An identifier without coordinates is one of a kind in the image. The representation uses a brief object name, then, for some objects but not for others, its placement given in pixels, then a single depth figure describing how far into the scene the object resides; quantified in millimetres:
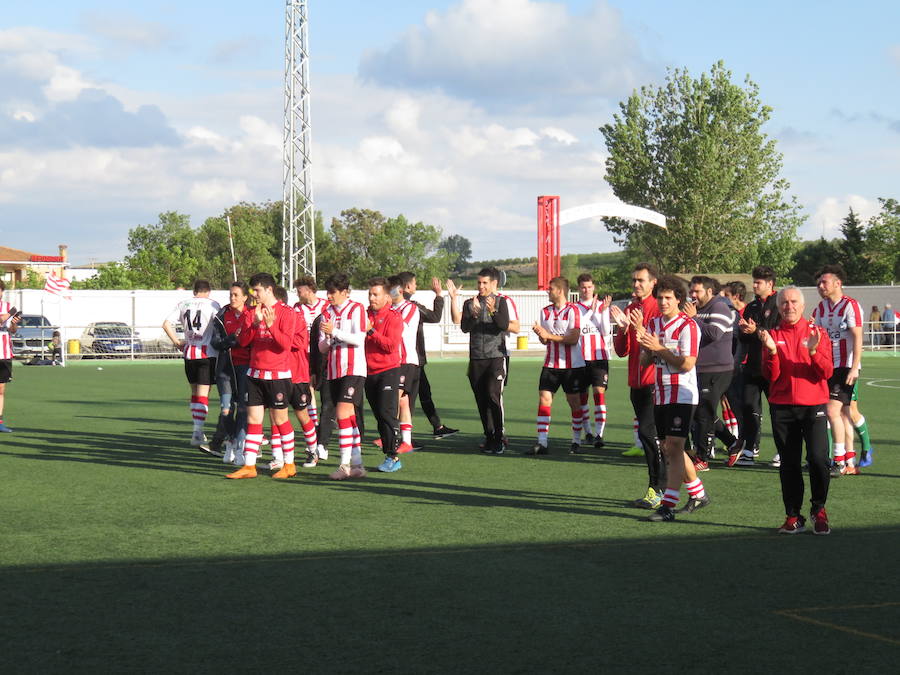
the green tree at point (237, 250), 79875
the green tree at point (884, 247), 72625
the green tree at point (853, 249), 74000
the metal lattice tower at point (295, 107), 45281
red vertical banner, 44438
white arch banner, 46094
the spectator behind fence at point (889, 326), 42531
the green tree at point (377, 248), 90000
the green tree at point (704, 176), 59500
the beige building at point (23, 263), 97250
